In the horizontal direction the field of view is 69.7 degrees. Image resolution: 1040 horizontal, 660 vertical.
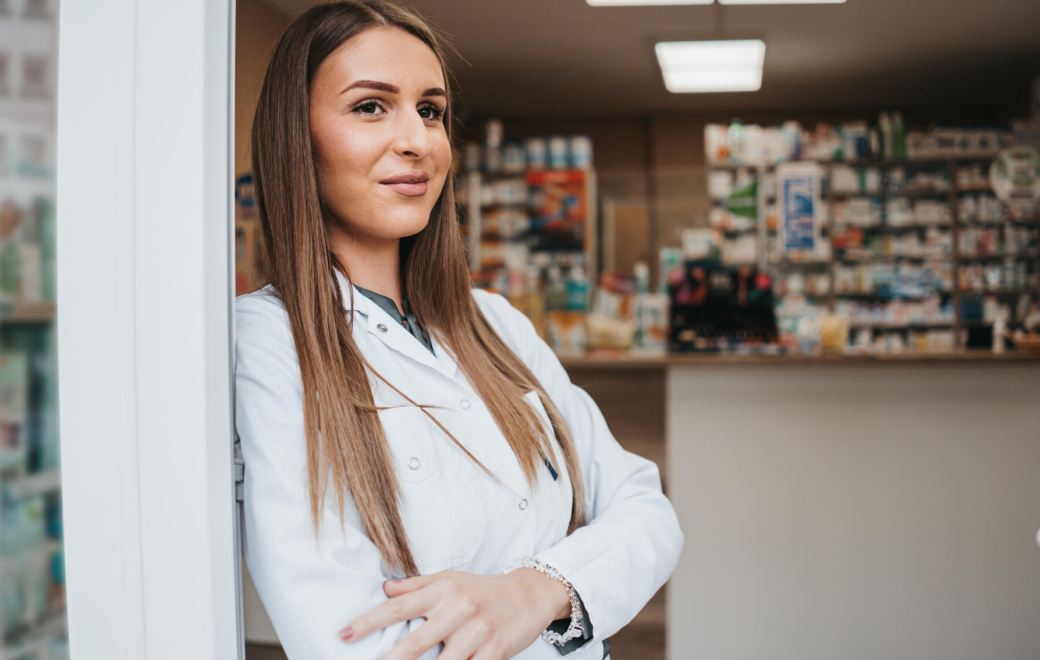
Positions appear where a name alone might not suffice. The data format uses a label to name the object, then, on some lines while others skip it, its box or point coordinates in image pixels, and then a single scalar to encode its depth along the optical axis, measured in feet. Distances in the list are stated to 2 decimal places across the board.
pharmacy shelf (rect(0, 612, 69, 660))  2.00
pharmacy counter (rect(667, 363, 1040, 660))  8.64
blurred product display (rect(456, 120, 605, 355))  16.83
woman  2.31
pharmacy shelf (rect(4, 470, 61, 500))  1.99
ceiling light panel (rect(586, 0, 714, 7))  12.79
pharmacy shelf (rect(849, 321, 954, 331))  17.40
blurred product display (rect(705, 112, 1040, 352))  16.84
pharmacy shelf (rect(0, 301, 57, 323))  1.97
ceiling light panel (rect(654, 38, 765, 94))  12.79
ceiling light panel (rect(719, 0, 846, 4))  12.45
